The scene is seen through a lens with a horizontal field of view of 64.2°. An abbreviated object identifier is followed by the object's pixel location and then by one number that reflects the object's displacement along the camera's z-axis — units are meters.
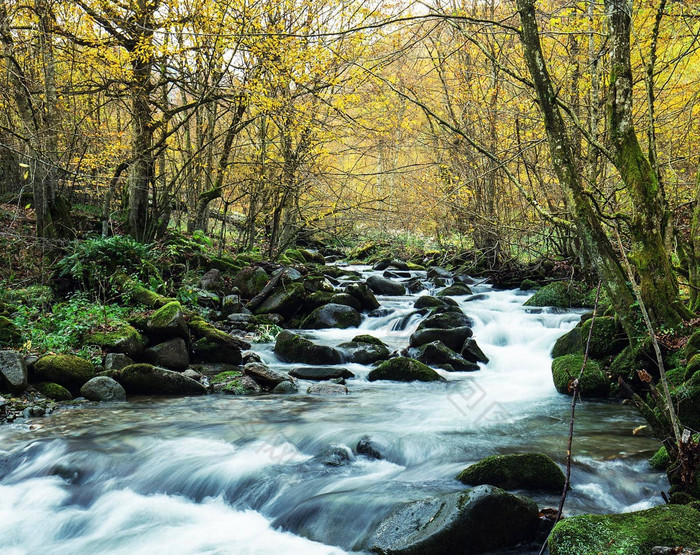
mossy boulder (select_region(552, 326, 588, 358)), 8.57
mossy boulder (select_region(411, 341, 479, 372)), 9.38
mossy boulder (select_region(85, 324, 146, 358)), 8.17
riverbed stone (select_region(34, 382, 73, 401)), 6.91
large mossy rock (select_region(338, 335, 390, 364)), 9.64
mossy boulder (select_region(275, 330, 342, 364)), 9.53
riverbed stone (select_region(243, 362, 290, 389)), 8.11
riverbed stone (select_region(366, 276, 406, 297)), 15.14
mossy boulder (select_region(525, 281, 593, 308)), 12.11
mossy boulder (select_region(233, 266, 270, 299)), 12.97
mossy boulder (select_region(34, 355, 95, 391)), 7.15
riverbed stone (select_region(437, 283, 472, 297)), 14.80
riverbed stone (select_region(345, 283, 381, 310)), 13.23
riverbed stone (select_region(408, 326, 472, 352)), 10.05
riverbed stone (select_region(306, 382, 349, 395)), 7.96
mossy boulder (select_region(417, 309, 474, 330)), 11.12
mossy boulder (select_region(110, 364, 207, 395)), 7.52
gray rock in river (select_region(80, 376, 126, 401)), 7.08
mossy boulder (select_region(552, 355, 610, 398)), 7.24
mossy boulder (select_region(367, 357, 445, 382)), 8.57
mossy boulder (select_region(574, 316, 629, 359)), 7.33
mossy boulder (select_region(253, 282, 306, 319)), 12.27
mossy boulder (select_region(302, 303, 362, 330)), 12.13
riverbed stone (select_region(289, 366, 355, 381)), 8.75
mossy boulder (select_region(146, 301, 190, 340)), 8.70
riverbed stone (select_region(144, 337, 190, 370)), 8.42
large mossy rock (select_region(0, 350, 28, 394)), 6.68
